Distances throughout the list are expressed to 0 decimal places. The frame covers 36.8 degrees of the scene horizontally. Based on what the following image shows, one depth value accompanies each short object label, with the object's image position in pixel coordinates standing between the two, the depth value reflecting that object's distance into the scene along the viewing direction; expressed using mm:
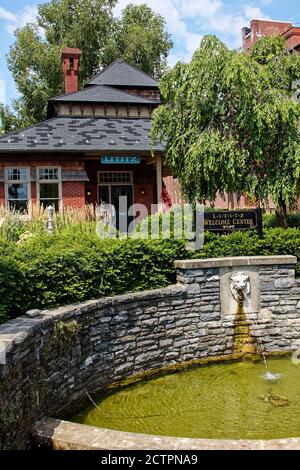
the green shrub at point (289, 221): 10477
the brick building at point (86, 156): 14469
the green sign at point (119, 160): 14875
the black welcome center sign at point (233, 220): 7938
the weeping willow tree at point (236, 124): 9062
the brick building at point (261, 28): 32219
